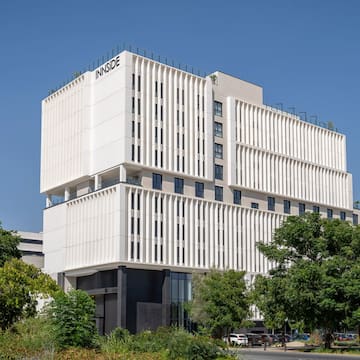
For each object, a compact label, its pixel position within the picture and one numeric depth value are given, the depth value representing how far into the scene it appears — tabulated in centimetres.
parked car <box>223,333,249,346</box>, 7644
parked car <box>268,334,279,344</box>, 8316
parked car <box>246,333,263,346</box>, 8215
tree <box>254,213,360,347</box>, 5266
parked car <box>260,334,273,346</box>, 8264
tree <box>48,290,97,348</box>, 2684
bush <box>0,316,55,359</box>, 2372
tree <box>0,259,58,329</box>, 4378
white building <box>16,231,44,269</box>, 13588
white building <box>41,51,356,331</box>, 7844
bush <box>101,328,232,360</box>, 2677
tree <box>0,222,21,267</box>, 7056
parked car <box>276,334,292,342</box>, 8511
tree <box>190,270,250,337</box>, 7250
